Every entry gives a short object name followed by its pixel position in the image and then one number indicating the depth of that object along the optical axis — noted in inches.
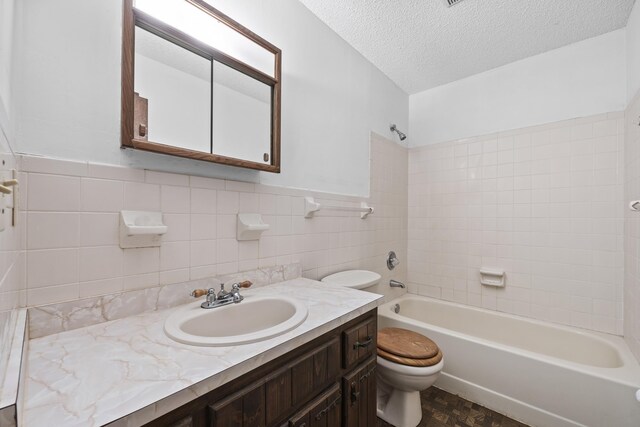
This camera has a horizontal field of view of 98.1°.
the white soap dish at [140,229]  36.6
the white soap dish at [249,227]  50.4
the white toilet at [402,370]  58.6
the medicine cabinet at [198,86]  38.6
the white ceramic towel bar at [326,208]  64.0
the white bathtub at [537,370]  55.0
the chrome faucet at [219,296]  41.8
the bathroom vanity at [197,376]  21.0
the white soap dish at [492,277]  87.2
